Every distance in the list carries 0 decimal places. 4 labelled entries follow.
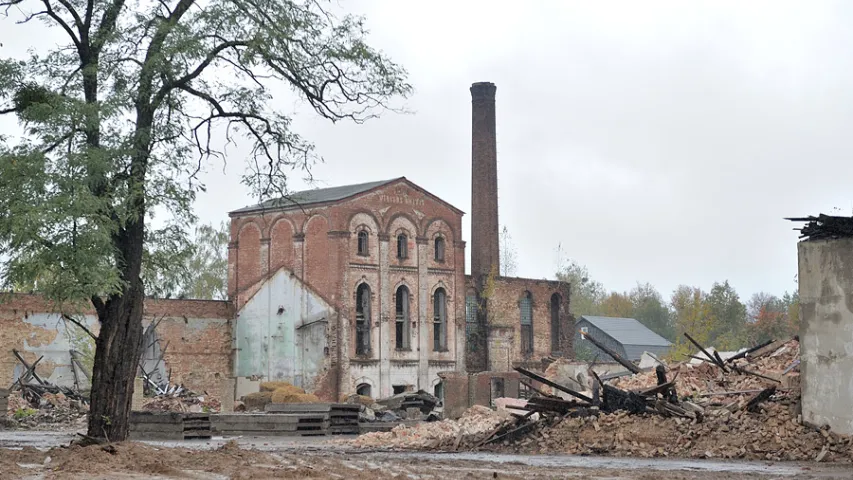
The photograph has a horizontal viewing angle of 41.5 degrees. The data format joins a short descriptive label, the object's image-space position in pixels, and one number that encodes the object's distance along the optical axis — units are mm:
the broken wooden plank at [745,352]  24078
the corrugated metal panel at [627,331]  69962
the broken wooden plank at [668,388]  20439
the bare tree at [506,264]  76062
